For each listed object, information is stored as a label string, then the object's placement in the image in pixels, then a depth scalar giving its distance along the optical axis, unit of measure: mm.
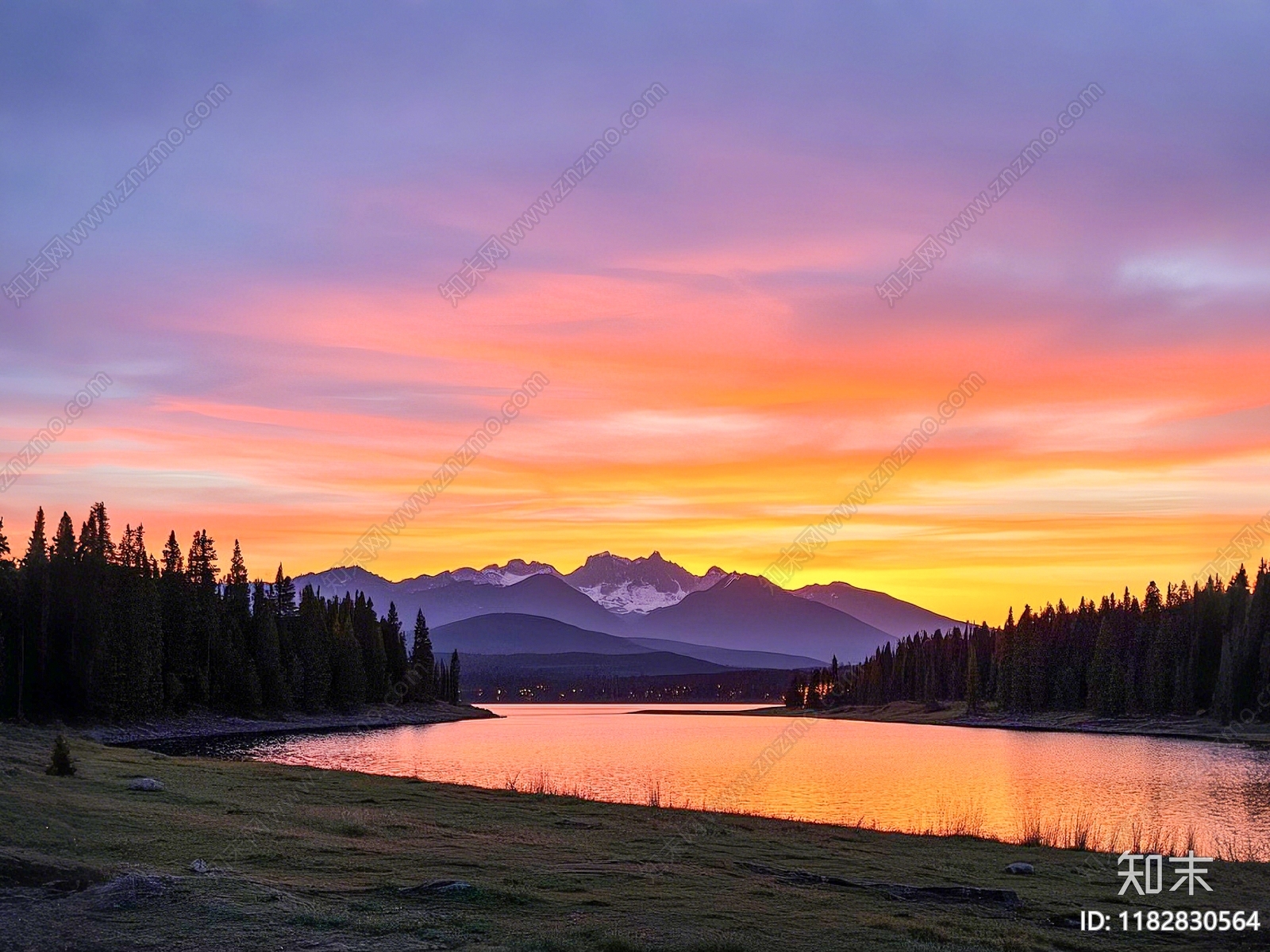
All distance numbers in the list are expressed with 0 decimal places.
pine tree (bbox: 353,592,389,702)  165625
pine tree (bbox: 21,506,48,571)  96062
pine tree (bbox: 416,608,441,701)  183750
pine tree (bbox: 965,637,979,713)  186125
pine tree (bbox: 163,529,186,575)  121750
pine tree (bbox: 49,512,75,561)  98250
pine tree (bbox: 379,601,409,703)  179750
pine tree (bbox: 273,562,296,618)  151450
